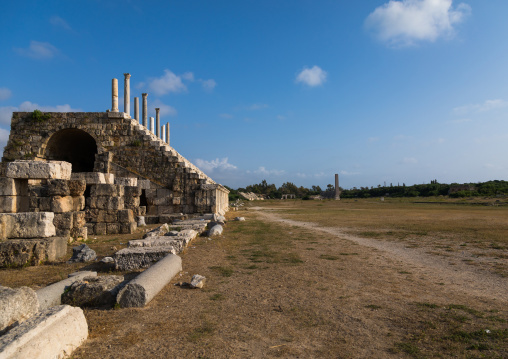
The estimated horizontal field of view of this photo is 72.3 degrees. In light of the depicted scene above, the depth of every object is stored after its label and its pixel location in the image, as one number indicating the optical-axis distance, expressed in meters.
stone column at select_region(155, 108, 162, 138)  31.24
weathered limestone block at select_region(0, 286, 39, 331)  3.53
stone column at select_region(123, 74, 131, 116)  19.08
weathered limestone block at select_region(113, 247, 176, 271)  6.98
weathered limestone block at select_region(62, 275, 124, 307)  4.87
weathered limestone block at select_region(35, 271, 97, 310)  4.59
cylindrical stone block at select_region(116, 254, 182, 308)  4.78
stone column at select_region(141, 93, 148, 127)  25.65
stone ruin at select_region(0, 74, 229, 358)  3.61
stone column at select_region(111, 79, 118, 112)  17.81
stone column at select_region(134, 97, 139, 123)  25.34
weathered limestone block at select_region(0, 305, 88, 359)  2.80
